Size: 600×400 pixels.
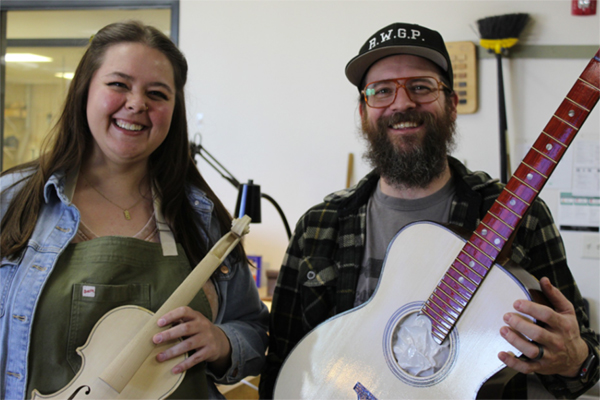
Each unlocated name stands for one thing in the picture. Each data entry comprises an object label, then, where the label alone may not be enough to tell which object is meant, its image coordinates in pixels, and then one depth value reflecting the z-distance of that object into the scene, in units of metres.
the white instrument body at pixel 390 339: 0.92
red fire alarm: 2.67
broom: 2.66
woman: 1.04
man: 1.24
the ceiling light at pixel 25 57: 4.07
